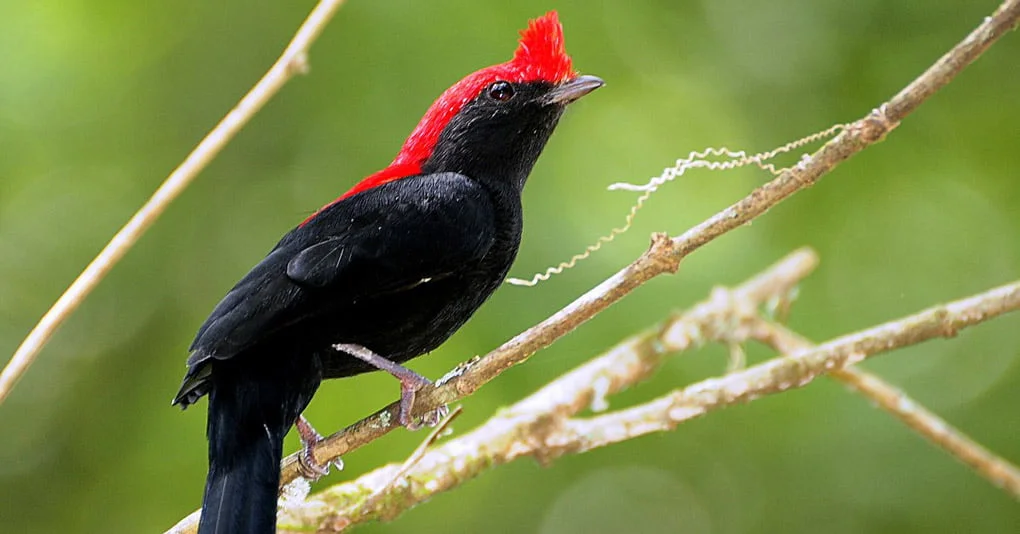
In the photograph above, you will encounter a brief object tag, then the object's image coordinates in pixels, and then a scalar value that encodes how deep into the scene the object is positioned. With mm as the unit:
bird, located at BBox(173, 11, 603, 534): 4844
